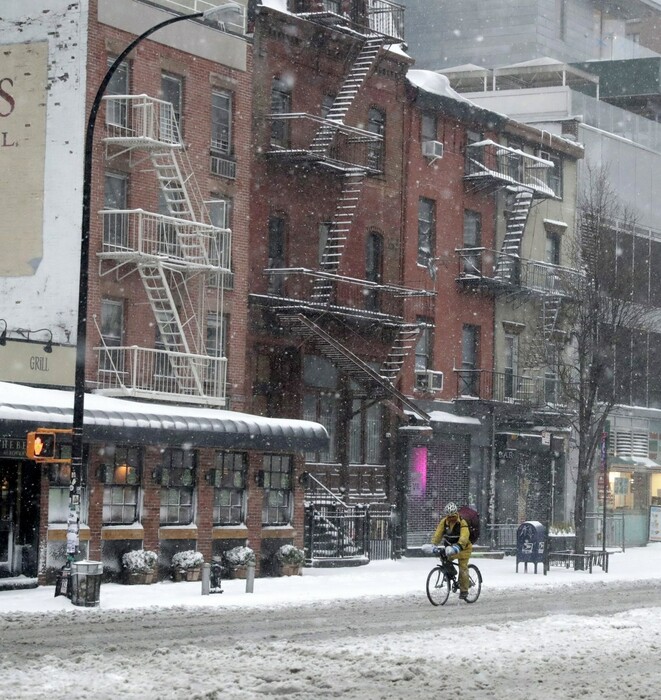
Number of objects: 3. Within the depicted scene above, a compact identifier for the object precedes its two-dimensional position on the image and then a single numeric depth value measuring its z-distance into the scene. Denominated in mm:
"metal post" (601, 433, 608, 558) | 39844
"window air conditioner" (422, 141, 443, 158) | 46250
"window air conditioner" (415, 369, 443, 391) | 46375
